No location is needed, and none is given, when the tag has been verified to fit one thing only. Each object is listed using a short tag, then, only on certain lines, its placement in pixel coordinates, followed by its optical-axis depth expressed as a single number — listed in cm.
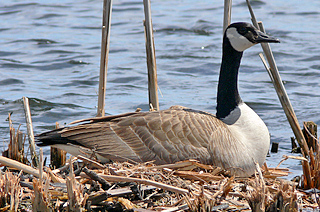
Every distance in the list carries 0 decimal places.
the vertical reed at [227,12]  1459
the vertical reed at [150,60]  1405
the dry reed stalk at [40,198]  940
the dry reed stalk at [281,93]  1401
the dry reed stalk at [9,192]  969
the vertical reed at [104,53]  1406
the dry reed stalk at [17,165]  1044
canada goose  1186
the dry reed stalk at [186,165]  1122
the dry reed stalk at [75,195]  922
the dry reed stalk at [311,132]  1598
